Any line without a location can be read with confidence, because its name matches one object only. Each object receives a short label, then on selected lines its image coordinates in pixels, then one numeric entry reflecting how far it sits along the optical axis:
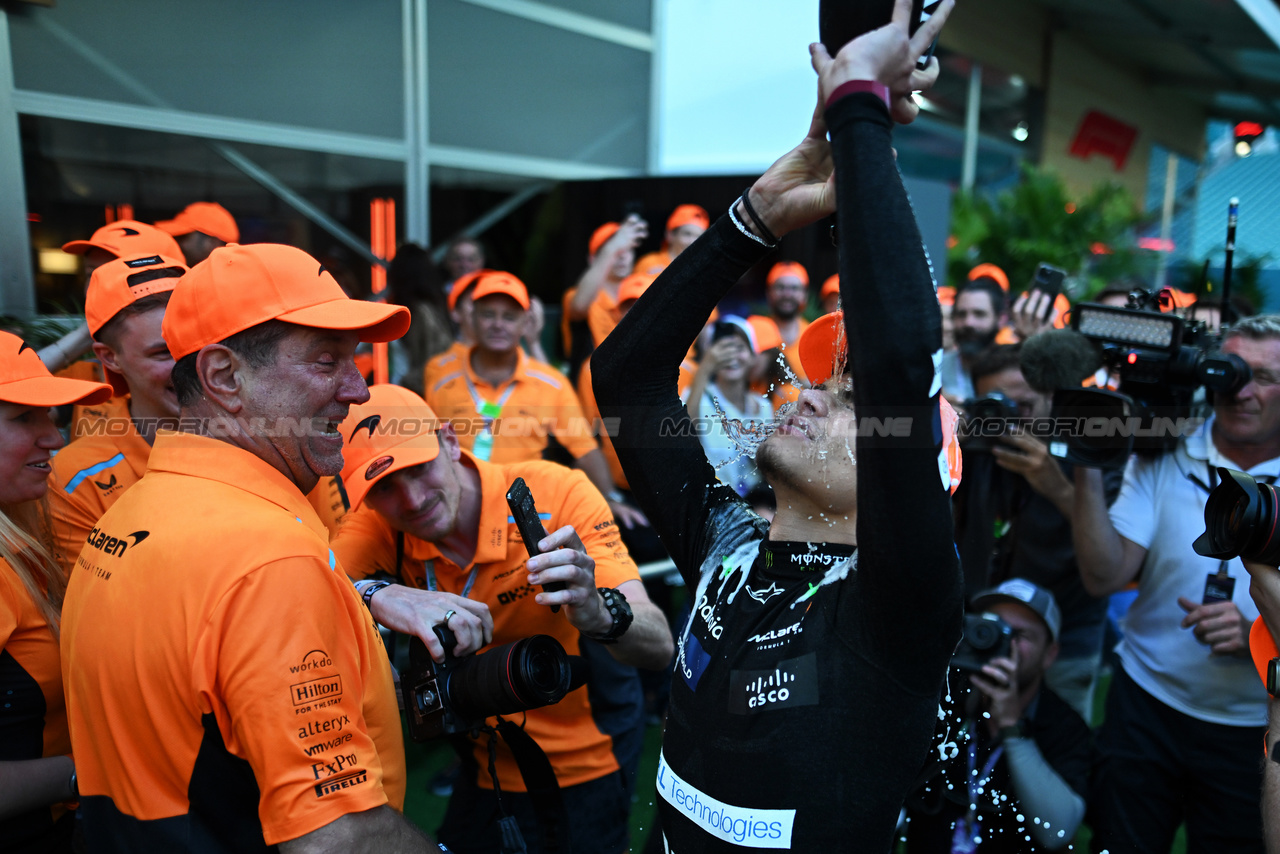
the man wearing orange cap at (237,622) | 1.34
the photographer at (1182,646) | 2.73
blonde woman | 1.87
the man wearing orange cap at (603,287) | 6.01
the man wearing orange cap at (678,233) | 6.42
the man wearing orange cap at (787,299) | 6.44
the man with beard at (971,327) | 5.18
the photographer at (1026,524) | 3.48
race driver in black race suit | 1.24
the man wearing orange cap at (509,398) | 4.66
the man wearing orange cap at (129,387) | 2.47
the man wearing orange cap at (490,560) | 2.42
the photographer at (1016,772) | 2.56
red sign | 16.53
